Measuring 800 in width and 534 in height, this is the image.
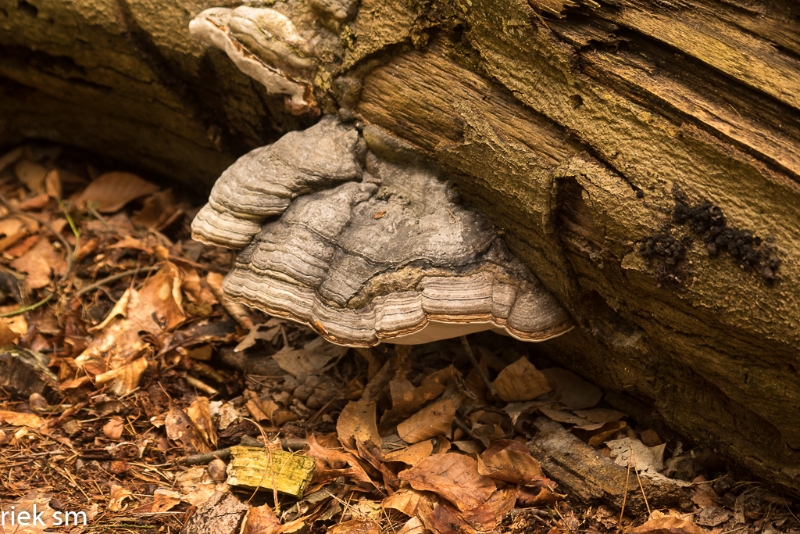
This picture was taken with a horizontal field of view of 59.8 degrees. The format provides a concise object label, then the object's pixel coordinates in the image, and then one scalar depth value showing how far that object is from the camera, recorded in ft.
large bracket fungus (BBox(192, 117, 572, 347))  9.05
